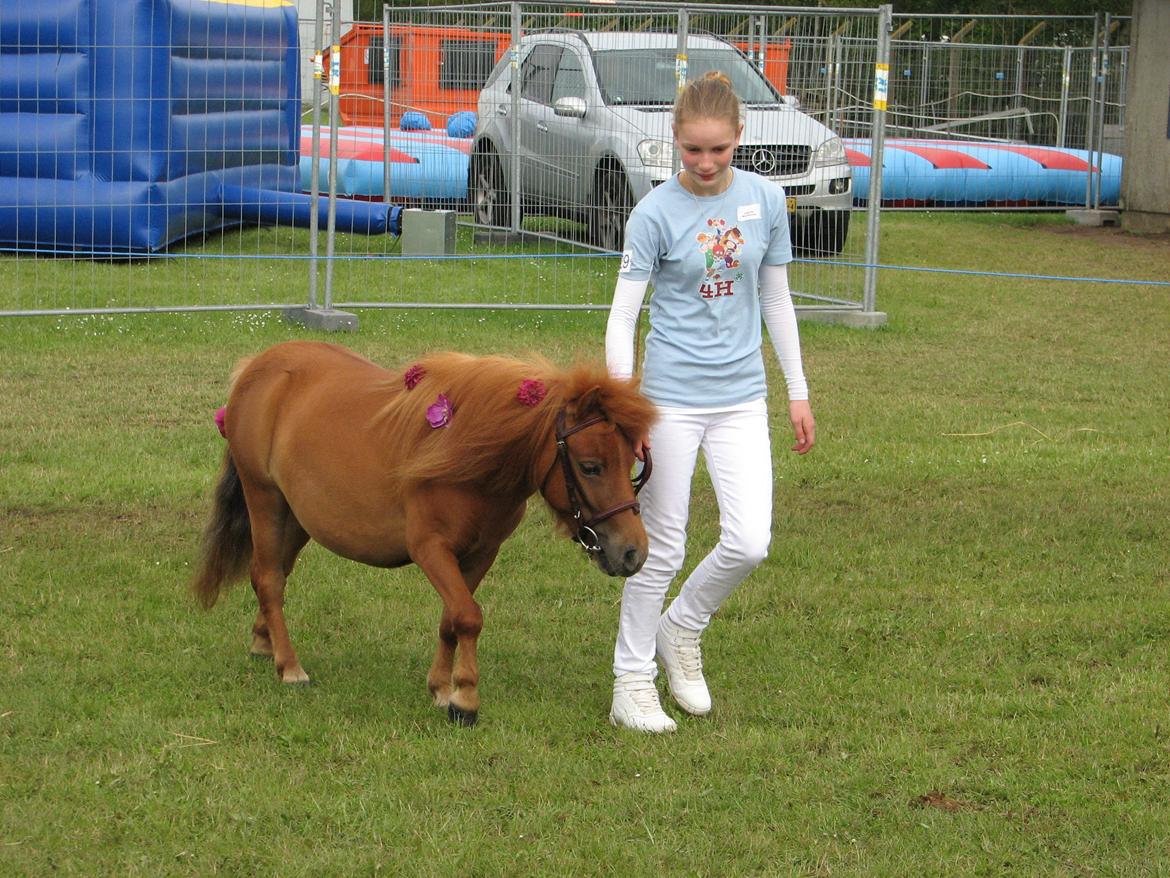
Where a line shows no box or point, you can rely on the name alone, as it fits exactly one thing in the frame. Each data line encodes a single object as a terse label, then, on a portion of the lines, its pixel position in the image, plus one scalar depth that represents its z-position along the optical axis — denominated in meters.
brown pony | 4.30
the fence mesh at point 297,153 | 13.27
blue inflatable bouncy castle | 13.91
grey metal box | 14.61
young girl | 4.56
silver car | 13.13
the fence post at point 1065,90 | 21.36
